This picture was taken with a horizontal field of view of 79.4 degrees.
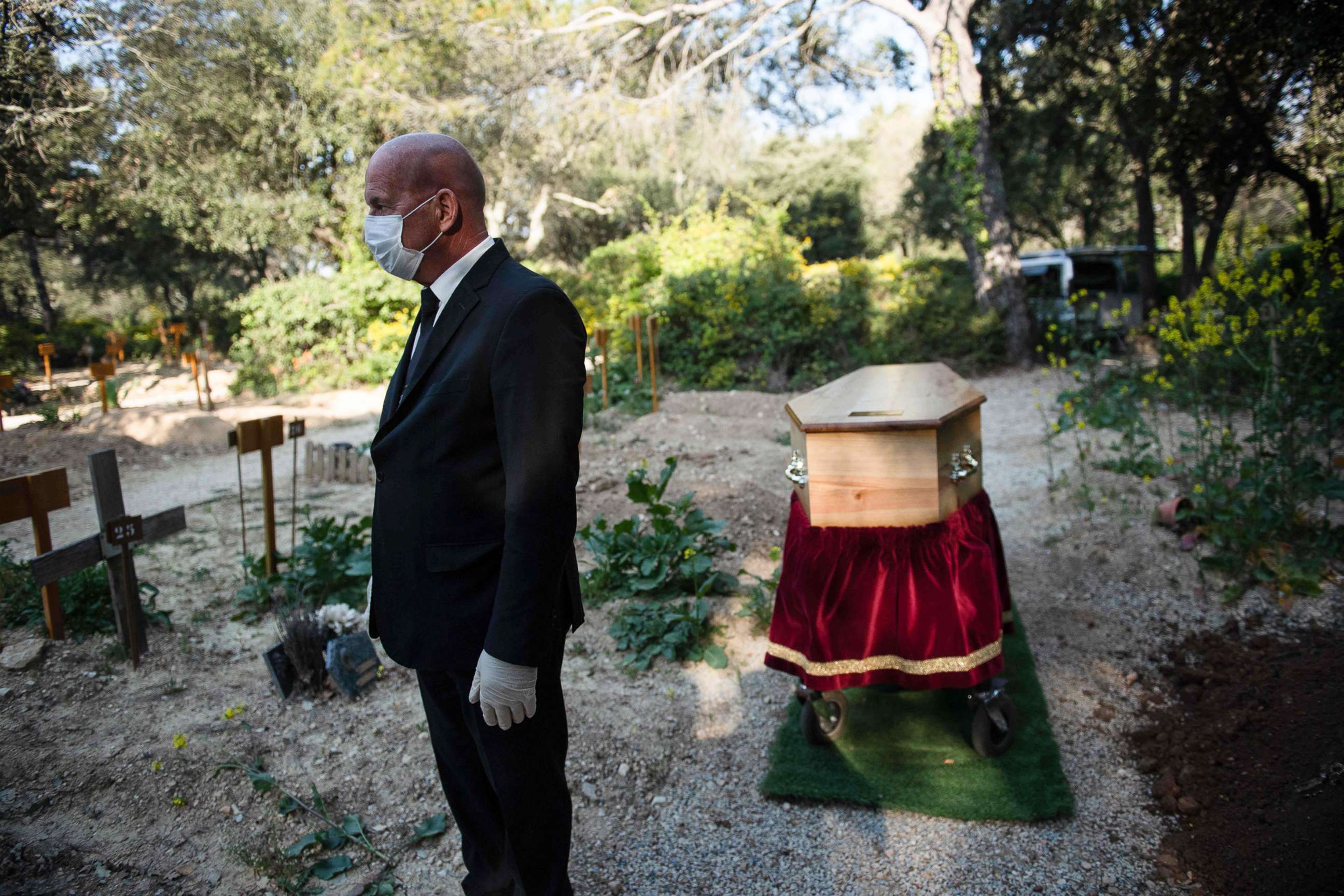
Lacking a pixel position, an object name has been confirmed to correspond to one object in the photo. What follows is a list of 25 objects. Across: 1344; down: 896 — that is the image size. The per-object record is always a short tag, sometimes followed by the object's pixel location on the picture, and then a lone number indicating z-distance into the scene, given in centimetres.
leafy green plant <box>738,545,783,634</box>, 393
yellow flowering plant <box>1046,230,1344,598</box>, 378
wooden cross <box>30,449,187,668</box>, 329
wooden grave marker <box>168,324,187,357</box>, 1606
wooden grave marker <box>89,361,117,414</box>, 1147
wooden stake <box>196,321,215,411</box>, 1188
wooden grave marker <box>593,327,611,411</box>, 937
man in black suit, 161
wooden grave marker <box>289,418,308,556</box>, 476
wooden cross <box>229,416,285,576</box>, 425
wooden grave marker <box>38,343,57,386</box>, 1349
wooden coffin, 265
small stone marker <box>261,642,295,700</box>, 337
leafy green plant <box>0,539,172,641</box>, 356
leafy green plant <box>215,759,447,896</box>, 241
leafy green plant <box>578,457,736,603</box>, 409
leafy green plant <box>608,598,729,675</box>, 369
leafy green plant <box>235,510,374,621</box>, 414
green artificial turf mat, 265
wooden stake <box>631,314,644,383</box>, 985
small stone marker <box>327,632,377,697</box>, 341
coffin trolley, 267
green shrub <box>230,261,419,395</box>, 1492
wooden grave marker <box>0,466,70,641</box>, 305
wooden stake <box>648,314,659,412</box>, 945
